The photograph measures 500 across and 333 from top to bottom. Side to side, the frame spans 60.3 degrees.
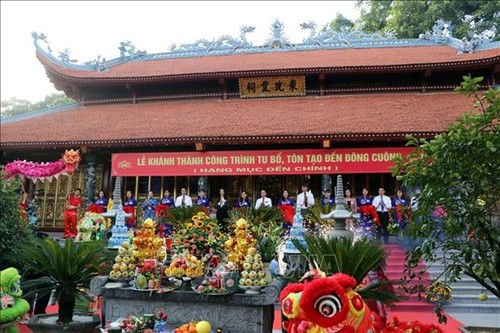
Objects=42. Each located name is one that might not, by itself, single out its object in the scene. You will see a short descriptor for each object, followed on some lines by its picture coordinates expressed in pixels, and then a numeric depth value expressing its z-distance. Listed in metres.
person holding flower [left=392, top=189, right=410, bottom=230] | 10.12
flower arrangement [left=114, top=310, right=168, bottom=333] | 4.89
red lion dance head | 3.57
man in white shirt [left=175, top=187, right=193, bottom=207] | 12.26
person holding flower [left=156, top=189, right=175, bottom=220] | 12.10
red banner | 11.88
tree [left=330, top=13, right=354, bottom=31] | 27.57
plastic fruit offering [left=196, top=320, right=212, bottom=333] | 4.92
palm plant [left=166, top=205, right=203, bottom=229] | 9.70
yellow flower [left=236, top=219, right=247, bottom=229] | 6.04
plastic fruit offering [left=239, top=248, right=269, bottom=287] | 5.38
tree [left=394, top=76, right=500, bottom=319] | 4.13
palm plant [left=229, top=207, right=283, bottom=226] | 9.66
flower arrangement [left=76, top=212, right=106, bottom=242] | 9.59
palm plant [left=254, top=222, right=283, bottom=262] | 7.32
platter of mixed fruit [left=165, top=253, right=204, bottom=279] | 5.60
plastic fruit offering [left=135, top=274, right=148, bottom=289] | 5.62
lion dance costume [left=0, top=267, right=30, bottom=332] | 3.85
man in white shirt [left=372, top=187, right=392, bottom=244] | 11.12
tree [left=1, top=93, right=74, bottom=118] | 34.78
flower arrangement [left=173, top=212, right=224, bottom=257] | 6.27
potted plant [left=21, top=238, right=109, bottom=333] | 5.42
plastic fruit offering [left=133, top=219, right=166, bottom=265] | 6.07
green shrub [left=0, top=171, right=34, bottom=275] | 5.80
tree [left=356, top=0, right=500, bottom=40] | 21.78
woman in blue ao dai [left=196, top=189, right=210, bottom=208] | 12.30
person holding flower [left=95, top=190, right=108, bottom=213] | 12.63
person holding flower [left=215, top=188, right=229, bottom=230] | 11.77
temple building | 12.08
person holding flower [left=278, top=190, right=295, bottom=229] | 11.37
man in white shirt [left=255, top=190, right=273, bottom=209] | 11.63
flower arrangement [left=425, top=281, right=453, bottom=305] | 4.92
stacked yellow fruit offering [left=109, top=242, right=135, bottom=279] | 5.89
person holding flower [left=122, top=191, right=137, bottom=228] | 12.19
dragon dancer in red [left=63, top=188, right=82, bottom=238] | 11.72
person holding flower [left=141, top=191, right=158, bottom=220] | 12.61
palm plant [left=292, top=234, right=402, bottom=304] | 4.41
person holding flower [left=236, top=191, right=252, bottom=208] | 11.91
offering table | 5.25
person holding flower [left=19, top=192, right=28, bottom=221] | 11.13
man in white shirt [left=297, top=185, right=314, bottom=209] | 11.16
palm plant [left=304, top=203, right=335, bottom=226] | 9.50
